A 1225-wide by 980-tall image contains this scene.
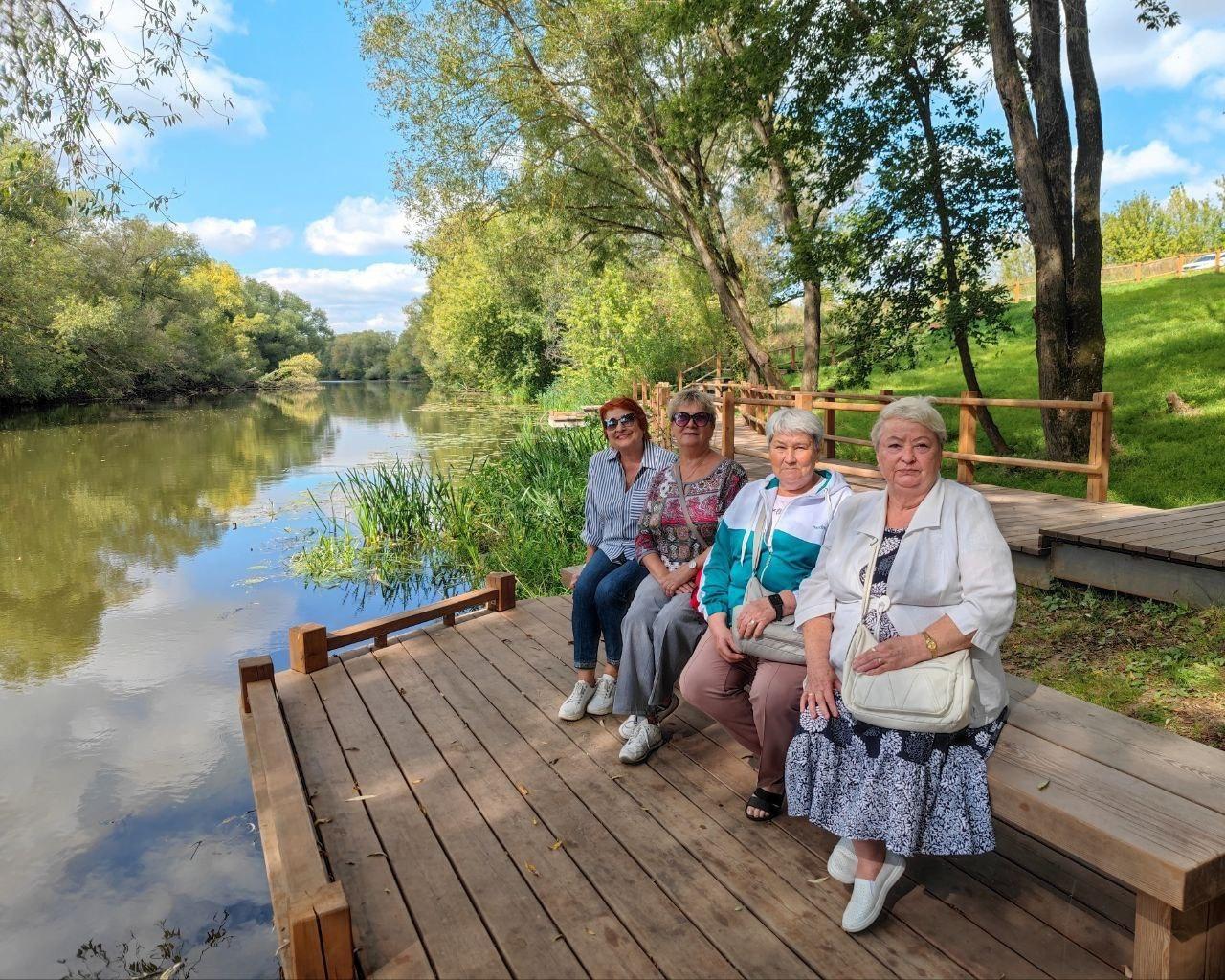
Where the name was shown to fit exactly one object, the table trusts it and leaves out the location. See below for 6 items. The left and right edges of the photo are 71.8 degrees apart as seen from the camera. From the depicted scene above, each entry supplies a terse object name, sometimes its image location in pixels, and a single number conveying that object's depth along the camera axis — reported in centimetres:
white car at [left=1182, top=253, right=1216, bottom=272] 2597
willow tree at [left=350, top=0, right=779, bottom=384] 1358
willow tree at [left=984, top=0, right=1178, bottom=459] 782
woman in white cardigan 214
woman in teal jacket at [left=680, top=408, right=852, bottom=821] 268
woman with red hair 356
